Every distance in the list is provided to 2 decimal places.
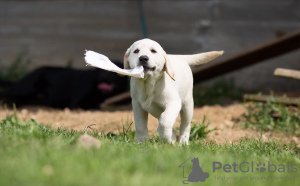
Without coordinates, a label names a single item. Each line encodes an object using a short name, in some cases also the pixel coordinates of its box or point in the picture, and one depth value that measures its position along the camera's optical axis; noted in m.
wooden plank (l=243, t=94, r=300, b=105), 11.85
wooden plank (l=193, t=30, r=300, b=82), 12.84
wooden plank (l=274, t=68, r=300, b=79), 10.87
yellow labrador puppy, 7.42
